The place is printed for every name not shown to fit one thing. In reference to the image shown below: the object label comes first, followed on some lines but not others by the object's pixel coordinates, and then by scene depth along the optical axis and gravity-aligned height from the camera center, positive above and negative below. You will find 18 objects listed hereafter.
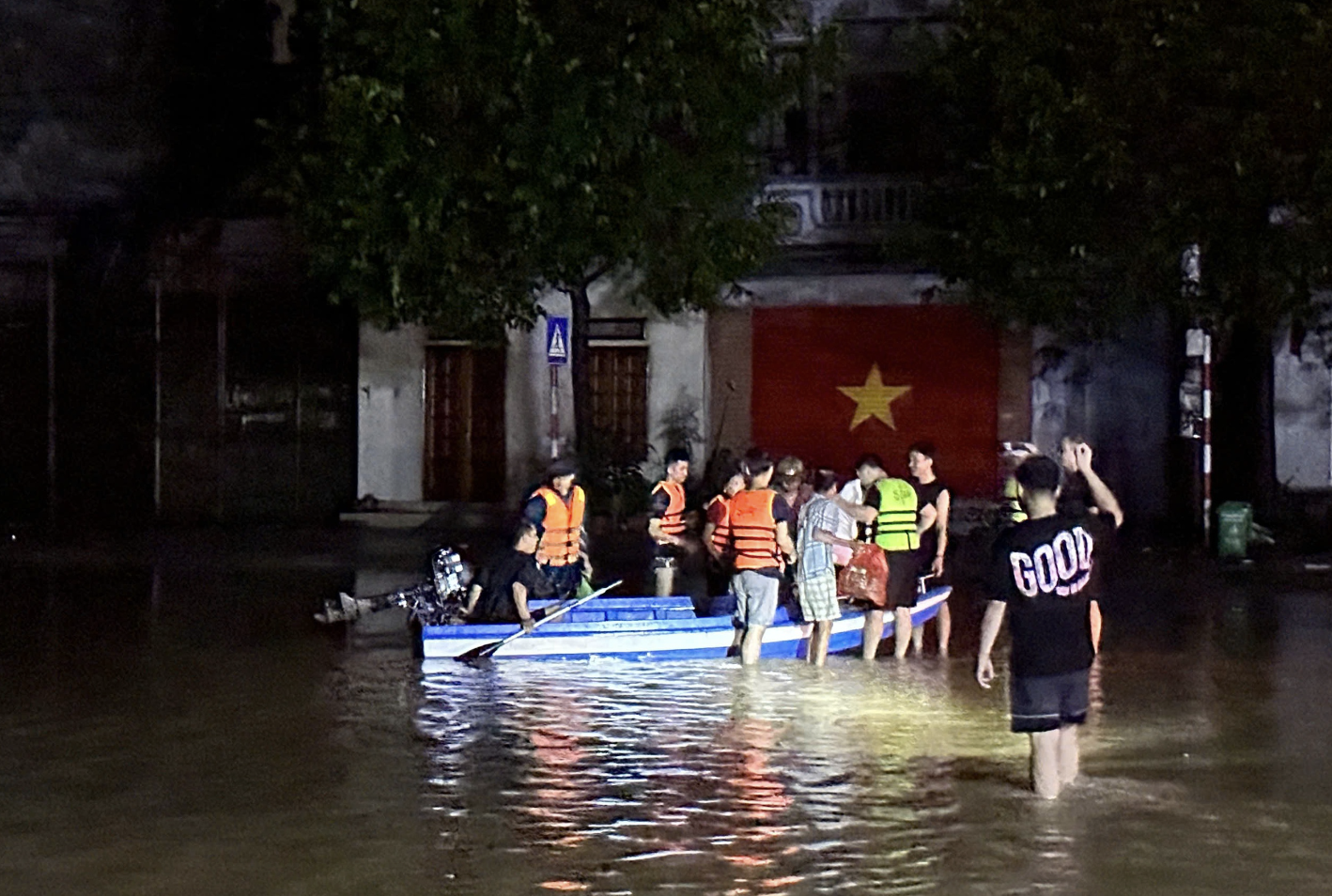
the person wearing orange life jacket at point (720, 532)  14.53 -0.69
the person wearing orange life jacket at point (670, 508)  15.80 -0.55
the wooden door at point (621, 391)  28.59 +0.66
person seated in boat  14.62 -1.05
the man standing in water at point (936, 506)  14.34 -0.54
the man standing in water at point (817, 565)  13.70 -0.88
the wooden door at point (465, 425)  29.02 +0.19
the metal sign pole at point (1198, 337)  22.86 +1.11
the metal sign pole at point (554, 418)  23.16 +0.22
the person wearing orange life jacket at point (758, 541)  13.58 -0.70
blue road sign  22.44 +1.04
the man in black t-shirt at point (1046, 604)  9.07 -0.76
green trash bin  22.86 -1.05
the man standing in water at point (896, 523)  14.09 -0.61
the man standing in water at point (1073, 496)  9.36 -0.29
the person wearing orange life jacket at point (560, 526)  14.88 -0.65
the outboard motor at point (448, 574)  15.09 -1.01
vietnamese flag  27.78 +0.68
